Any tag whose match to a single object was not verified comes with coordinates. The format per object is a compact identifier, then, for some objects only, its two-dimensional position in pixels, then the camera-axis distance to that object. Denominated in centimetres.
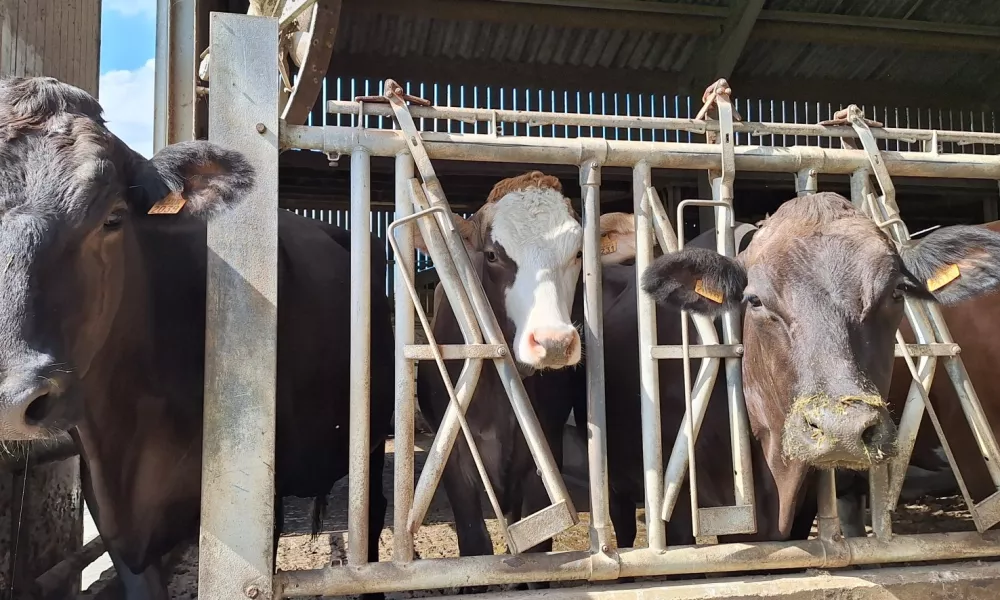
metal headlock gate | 213
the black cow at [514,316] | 294
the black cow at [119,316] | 185
